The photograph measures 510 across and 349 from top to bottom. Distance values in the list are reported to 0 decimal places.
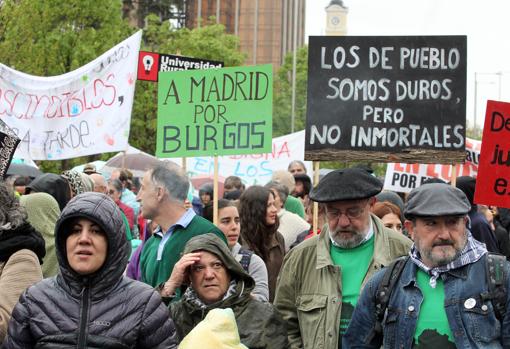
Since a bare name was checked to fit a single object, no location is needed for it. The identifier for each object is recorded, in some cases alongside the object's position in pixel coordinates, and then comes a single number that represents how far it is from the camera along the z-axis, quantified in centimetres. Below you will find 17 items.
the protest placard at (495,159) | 699
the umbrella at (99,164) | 1959
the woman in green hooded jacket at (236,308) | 527
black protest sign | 747
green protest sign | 882
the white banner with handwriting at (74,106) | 1199
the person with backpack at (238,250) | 659
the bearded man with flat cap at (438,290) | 454
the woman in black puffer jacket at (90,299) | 424
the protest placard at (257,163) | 1956
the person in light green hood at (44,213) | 713
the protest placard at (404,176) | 1360
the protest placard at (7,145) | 705
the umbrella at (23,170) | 1595
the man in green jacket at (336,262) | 541
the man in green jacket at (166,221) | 643
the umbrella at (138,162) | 2138
